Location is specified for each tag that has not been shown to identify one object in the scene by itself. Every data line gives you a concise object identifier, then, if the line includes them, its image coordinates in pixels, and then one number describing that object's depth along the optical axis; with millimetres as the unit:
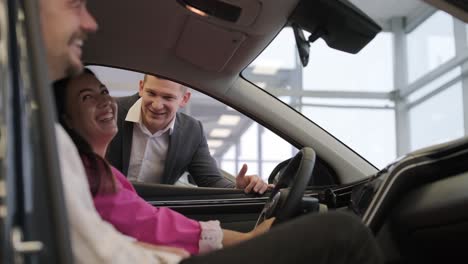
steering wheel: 1563
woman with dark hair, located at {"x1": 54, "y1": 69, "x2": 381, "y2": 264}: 1063
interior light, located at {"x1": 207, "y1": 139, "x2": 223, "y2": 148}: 2791
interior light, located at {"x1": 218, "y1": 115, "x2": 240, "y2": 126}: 5281
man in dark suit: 2293
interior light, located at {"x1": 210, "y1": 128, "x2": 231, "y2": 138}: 6266
